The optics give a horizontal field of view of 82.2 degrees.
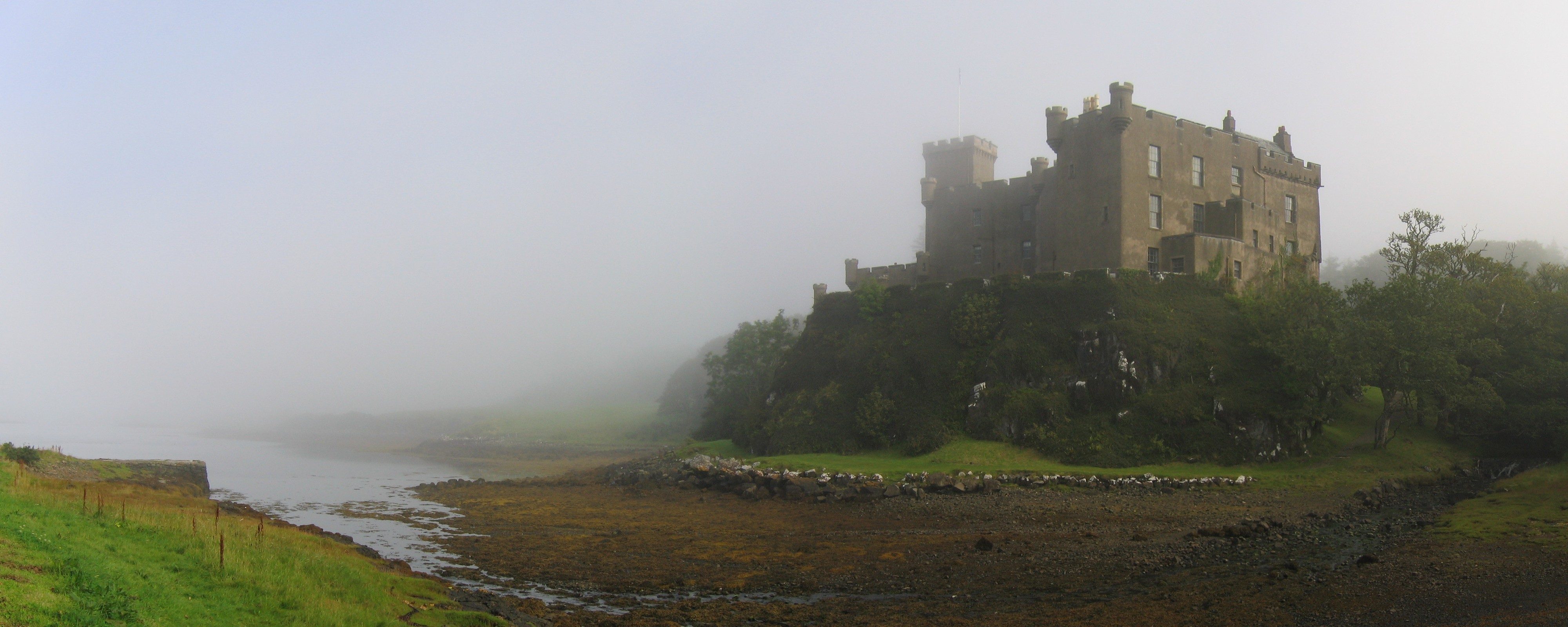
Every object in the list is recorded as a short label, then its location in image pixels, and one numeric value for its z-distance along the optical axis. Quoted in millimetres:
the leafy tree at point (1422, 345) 36781
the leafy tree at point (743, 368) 62312
